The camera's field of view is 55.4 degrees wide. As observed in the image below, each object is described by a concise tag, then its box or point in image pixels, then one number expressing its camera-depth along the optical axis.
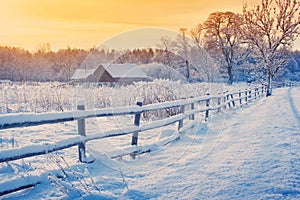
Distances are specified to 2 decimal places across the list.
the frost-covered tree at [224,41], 42.69
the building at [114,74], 47.01
